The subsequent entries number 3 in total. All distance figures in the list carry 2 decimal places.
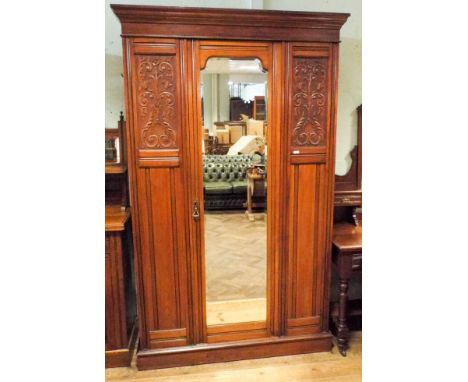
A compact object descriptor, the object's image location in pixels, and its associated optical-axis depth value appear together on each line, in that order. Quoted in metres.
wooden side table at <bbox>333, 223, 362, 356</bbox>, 2.23
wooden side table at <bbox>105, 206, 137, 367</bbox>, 2.11
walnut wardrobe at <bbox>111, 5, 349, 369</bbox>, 1.95
